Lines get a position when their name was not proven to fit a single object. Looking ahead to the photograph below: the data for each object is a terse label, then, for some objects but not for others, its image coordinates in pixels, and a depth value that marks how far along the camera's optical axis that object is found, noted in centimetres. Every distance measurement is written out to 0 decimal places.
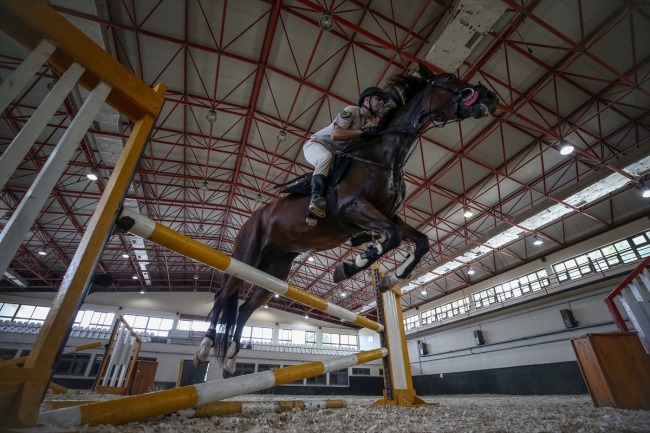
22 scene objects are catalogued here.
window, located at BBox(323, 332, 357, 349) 2869
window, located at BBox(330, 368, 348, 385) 2227
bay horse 233
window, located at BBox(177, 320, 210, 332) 2428
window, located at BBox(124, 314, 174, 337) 2319
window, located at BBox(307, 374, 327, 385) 2166
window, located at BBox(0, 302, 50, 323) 2008
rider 236
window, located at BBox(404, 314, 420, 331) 2333
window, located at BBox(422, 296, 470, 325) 1962
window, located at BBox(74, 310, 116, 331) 2158
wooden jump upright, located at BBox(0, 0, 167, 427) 72
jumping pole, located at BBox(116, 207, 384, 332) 120
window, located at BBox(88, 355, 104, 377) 1758
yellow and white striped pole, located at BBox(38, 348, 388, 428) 84
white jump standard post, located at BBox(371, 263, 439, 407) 286
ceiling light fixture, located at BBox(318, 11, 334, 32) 706
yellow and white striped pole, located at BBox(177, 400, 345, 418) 146
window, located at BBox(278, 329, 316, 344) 2694
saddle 251
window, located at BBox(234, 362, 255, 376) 2009
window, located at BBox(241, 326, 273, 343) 2535
